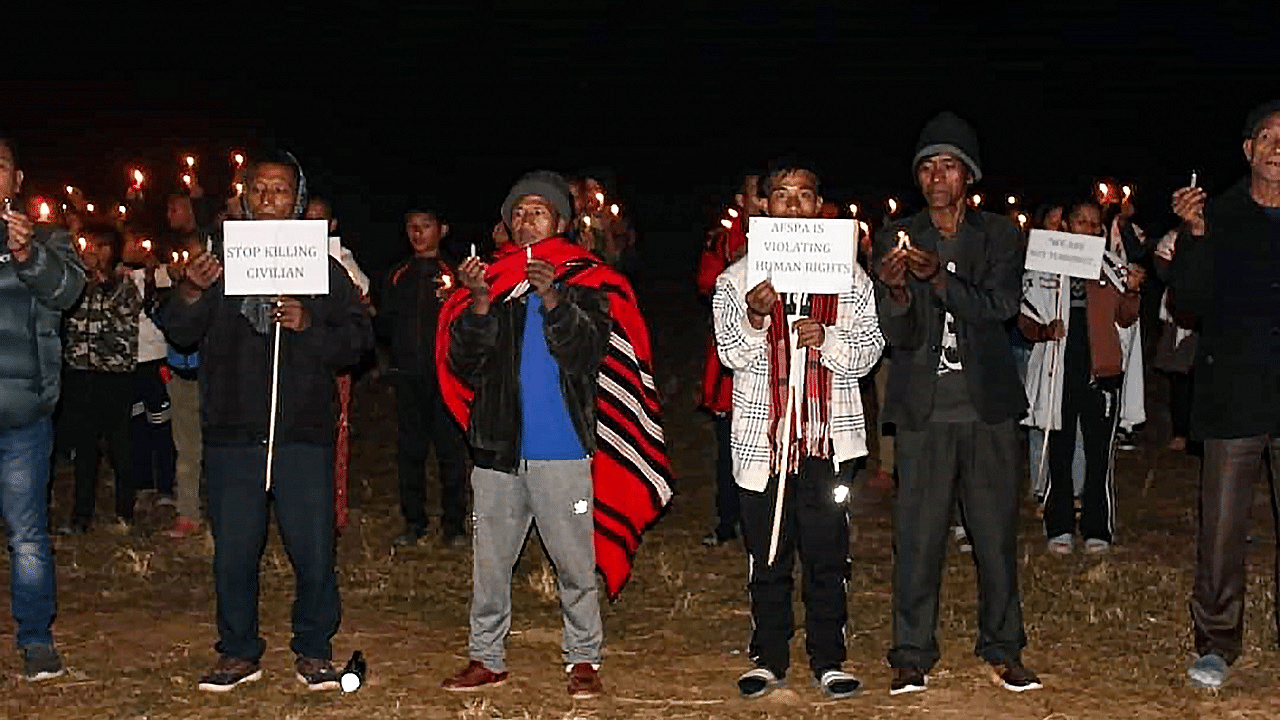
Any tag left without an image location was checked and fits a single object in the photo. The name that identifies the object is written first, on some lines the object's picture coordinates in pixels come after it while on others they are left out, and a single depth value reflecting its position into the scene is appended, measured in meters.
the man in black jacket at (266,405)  7.66
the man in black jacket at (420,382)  11.28
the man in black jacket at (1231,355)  7.73
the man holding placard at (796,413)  7.52
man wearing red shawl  7.51
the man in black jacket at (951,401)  7.52
